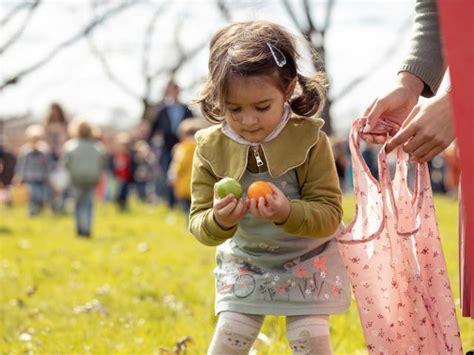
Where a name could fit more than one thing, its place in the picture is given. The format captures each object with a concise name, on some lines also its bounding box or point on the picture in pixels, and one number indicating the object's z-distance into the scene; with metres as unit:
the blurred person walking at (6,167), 12.05
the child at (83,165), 10.76
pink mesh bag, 2.72
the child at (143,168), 18.42
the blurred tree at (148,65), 26.15
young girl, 2.73
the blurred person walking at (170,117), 11.46
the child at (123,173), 16.62
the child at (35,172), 14.30
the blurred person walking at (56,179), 15.99
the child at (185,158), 10.25
